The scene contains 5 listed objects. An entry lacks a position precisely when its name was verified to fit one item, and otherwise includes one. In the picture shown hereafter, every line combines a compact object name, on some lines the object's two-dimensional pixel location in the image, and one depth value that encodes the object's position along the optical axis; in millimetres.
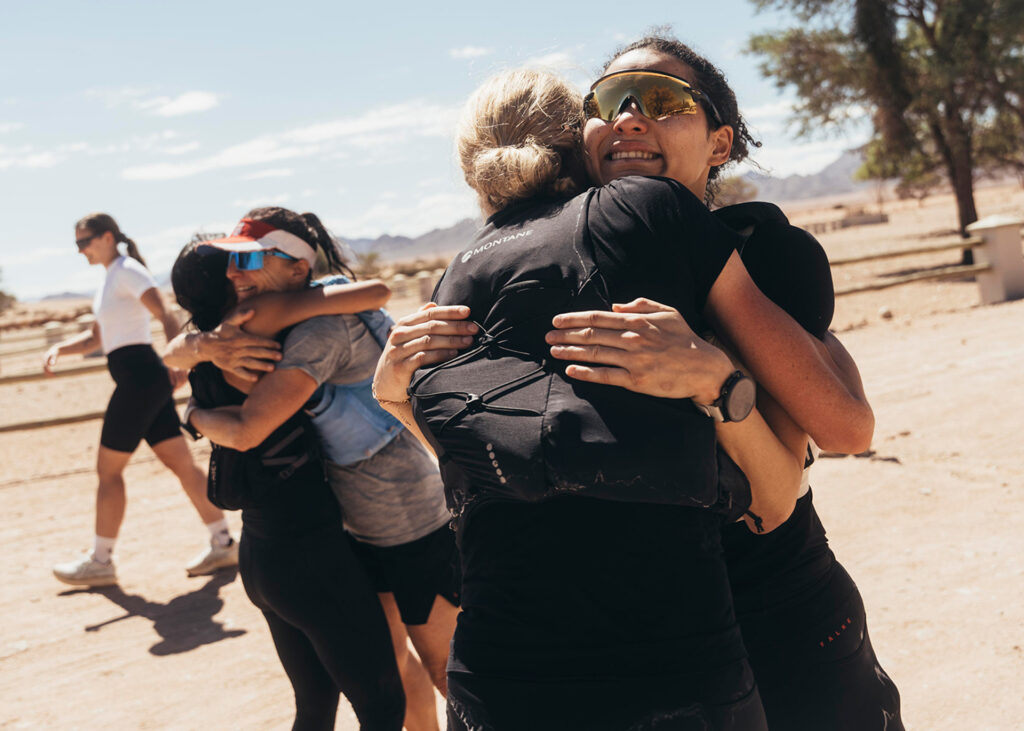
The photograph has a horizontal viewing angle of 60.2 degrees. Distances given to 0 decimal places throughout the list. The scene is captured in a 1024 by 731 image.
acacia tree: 18481
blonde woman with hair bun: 1243
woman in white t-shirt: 5309
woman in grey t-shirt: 2600
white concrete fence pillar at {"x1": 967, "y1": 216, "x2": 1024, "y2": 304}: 11695
